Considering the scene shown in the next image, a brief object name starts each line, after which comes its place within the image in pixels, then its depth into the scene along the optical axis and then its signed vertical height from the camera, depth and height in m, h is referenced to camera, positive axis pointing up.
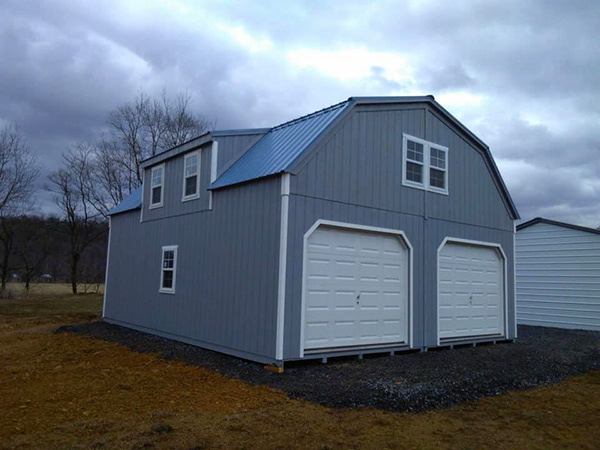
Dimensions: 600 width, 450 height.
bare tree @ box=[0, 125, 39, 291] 25.66 +4.08
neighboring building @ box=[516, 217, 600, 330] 15.73 +0.44
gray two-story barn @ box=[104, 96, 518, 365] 8.69 +0.90
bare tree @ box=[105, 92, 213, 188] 31.27 +9.16
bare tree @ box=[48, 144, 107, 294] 31.31 +4.54
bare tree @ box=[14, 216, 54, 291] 28.78 +1.62
